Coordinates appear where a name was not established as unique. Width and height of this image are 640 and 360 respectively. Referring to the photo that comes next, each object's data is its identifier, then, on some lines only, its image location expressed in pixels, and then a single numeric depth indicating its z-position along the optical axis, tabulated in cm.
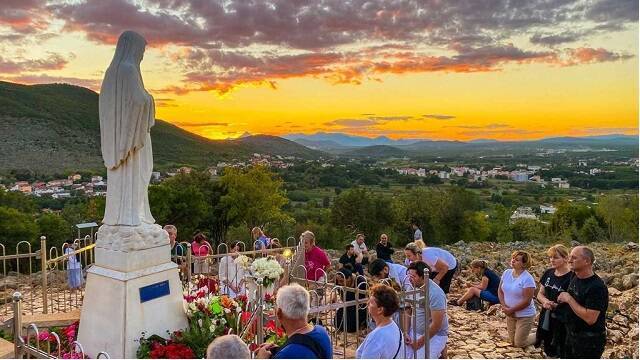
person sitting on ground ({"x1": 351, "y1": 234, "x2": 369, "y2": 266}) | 1111
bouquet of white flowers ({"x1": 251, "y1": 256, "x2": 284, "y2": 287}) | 619
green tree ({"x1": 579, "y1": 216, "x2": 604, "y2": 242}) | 2569
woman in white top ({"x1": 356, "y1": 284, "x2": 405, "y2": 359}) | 370
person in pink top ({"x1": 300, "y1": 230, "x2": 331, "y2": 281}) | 801
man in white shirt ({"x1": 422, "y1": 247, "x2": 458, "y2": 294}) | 751
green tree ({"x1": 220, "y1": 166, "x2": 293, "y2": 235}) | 2860
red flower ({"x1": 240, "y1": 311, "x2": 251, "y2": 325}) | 589
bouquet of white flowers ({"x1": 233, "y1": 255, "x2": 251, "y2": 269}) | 732
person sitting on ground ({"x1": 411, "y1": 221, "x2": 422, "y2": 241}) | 1378
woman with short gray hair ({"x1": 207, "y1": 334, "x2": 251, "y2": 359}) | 256
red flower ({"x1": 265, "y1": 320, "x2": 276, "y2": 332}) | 586
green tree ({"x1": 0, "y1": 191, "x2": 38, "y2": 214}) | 2919
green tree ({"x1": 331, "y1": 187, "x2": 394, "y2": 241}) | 3444
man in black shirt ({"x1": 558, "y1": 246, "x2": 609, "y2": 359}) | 486
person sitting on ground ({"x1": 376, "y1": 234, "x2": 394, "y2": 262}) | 1053
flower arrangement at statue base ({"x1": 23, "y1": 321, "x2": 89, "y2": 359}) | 563
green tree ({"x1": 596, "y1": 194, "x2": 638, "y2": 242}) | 2569
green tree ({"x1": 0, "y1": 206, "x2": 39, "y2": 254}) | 2419
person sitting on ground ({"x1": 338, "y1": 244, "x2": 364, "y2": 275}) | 869
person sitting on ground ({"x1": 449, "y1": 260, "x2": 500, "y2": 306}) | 844
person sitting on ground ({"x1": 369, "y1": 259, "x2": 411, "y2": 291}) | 575
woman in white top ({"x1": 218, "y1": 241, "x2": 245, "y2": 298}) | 761
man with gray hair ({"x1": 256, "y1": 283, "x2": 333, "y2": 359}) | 320
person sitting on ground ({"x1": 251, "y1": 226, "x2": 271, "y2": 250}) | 982
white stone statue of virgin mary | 529
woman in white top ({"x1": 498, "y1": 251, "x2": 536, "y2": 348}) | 651
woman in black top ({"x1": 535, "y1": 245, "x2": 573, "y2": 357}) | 590
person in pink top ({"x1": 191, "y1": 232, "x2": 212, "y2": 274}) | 863
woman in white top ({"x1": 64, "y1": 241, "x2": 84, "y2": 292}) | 962
